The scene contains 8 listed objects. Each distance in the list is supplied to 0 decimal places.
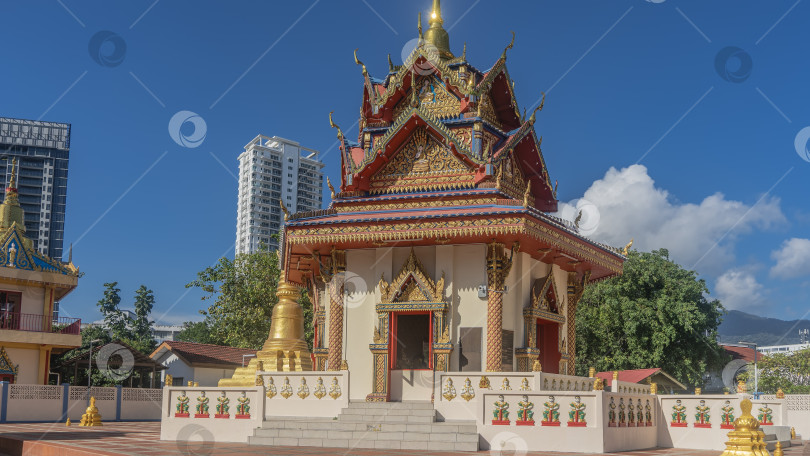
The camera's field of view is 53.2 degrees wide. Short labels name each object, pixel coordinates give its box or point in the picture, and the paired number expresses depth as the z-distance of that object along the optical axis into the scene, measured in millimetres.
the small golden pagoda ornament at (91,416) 23531
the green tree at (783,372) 48656
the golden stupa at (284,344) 17859
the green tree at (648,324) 37344
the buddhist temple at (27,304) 33156
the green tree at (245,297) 39562
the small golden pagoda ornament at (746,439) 7508
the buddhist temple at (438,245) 16797
